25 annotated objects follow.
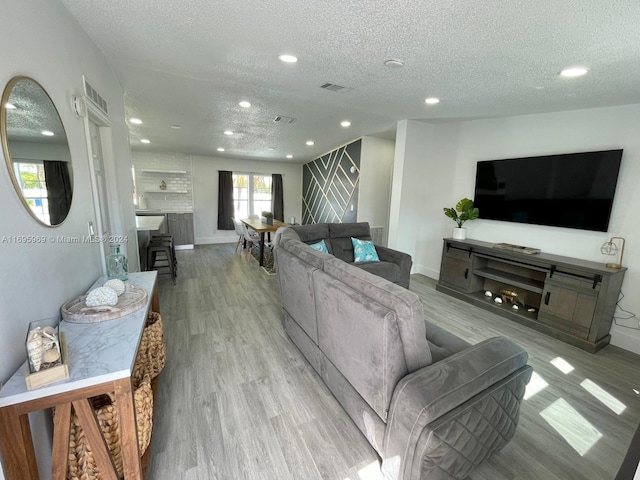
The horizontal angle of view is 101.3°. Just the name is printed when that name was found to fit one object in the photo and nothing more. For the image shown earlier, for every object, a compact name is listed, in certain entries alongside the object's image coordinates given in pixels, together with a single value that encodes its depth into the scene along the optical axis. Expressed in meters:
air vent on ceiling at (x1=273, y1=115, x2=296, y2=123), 3.61
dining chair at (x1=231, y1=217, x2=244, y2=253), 5.71
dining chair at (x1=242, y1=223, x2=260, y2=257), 5.30
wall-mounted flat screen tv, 2.63
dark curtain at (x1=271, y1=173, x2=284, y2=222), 7.72
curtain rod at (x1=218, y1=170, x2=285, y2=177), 7.26
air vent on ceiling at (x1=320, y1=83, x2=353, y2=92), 2.58
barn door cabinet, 2.47
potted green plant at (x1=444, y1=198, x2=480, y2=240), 3.60
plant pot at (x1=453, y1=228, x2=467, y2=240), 3.73
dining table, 4.69
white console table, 0.83
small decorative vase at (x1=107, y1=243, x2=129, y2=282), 1.77
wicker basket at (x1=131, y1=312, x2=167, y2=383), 1.67
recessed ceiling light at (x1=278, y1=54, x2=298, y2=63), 2.03
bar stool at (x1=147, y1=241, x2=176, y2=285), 3.86
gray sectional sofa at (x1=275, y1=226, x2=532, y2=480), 1.09
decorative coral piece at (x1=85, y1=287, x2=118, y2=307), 1.33
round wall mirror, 1.03
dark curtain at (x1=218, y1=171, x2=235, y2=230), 7.09
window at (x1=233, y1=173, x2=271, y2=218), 7.46
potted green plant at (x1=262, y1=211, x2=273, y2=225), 5.20
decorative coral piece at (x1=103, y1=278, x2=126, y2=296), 1.52
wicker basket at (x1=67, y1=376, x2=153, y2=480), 1.05
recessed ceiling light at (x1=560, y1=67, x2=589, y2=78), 1.97
